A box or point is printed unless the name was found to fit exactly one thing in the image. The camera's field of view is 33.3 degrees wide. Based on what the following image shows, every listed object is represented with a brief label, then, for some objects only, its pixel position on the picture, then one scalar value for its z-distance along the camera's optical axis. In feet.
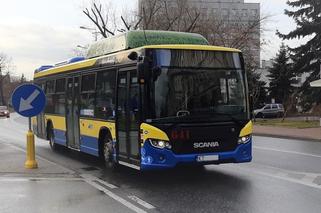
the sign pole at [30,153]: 42.73
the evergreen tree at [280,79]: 212.43
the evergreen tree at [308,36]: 156.46
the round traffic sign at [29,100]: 41.96
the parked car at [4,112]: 250.16
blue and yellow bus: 32.99
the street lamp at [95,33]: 162.64
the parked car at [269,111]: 193.36
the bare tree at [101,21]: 155.42
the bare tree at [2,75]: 418.10
